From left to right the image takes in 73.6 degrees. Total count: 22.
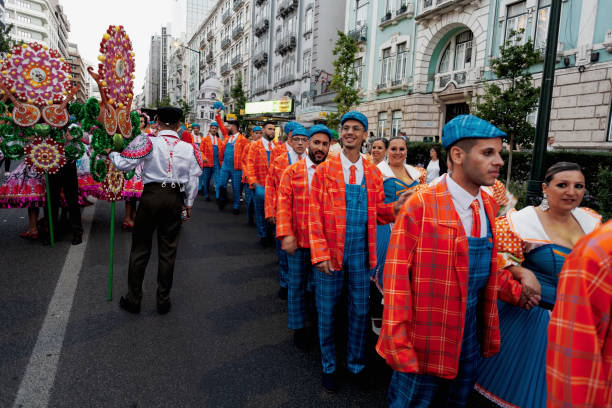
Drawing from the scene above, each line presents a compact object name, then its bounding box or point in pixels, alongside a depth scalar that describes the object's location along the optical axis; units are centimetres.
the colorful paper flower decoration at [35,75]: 546
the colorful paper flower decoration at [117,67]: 382
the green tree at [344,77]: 1867
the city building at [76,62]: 11979
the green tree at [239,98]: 4167
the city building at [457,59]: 1338
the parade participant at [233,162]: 960
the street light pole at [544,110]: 577
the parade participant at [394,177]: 442
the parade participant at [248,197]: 788
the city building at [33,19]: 7562
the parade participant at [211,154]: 1155
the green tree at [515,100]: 1009
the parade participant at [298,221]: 324
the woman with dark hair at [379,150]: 532
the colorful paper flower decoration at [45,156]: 593
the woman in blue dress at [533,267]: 230
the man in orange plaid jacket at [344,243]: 292
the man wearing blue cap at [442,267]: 189
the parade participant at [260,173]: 689
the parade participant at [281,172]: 473
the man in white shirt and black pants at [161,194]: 393
